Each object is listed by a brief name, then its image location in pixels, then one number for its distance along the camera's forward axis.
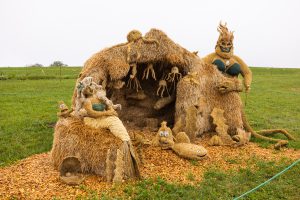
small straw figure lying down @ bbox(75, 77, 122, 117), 6.56
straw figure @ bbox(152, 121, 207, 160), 6.84
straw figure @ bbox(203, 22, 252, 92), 8.61
